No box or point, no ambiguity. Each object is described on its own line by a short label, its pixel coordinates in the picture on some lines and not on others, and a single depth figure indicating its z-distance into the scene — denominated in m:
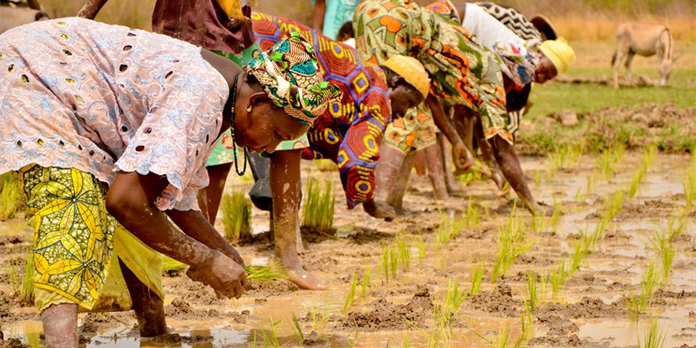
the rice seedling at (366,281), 8.12
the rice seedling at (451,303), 7.52
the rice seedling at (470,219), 11.64
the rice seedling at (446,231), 10.58
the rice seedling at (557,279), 8.27
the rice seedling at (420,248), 9.82
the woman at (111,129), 5.50
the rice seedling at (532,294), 7.87
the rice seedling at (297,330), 6.95
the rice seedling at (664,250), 9.00
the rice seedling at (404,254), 9.42
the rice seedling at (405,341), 6.39
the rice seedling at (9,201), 11.41
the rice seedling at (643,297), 7.78
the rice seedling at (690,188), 12.52
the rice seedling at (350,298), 7.68
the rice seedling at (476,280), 8.31
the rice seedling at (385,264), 8.91
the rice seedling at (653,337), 6.48
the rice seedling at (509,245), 9.07
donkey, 27.93
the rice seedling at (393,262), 9.01
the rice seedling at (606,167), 15.68
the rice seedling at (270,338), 6.50
